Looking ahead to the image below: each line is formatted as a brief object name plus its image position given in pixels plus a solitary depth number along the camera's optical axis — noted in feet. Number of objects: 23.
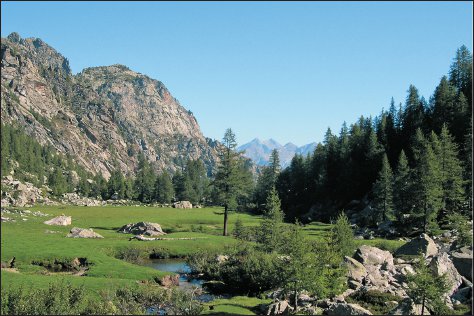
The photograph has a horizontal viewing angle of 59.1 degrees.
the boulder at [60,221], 263.49
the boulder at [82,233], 215.10
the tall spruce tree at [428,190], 217.56
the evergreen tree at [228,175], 248.11
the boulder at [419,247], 146.41
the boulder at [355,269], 124.77
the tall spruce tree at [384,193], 280.72
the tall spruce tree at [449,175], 228.63
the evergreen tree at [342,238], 136.65
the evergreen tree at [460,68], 396.16
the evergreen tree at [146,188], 565.00
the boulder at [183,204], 470.47
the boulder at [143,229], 240.32
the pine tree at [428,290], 85.25
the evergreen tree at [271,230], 172.65
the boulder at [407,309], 85.25
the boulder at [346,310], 84.99
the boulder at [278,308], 102.62
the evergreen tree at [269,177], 538.06
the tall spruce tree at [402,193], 256.11
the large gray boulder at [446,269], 103.65
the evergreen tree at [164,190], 535.19
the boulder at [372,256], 144.21
